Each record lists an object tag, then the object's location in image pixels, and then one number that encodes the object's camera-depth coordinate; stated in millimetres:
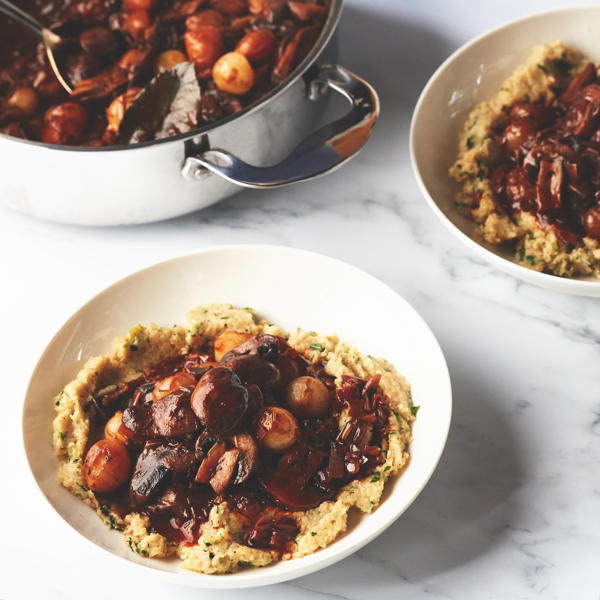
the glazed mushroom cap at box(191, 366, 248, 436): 706
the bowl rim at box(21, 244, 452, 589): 690
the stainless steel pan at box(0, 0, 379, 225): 814
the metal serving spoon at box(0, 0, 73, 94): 919
